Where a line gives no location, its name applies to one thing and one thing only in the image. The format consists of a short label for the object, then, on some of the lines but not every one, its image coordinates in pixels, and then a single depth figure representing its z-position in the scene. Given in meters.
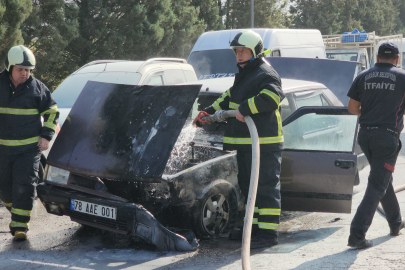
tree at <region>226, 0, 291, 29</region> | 25.47
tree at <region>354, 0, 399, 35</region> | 41.56
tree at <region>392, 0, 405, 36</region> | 51.11
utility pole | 22.56
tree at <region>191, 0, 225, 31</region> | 22.25
